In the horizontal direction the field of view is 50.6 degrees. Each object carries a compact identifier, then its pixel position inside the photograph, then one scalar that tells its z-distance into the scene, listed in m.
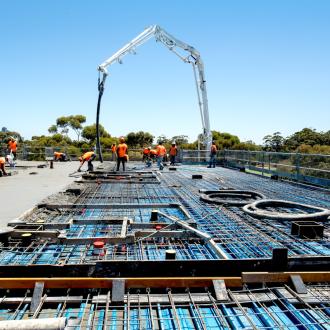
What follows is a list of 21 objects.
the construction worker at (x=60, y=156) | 25.69
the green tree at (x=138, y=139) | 48.88
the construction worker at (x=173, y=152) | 20.56
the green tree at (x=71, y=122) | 58.53
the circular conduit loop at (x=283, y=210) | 5.78
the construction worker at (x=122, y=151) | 14.74
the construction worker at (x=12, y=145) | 18.69
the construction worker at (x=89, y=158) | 14.23
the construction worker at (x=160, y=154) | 17.25
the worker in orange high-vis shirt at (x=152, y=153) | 20.32
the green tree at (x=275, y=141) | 51.10
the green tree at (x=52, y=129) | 60.22
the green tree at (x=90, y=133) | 50.44
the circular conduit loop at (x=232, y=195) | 8.23
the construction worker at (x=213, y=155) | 19.50
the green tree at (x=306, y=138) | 44.93
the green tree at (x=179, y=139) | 62.45
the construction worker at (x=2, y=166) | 13.75
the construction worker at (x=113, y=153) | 22.99
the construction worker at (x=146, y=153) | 19.99
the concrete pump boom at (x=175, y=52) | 20.22
